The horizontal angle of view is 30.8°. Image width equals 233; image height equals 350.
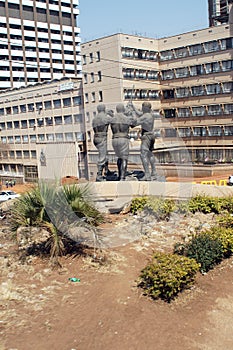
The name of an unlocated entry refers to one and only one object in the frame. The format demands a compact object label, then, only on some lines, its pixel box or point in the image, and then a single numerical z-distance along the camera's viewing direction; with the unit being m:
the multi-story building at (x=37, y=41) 70.12
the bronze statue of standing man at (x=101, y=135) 15.50
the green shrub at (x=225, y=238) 9.12
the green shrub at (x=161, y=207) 12.37
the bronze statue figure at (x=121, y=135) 14.98
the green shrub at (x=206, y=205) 12.32
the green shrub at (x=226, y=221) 10.61
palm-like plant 9.27
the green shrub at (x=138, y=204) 13.19
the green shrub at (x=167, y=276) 7.48
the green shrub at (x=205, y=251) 8.68
